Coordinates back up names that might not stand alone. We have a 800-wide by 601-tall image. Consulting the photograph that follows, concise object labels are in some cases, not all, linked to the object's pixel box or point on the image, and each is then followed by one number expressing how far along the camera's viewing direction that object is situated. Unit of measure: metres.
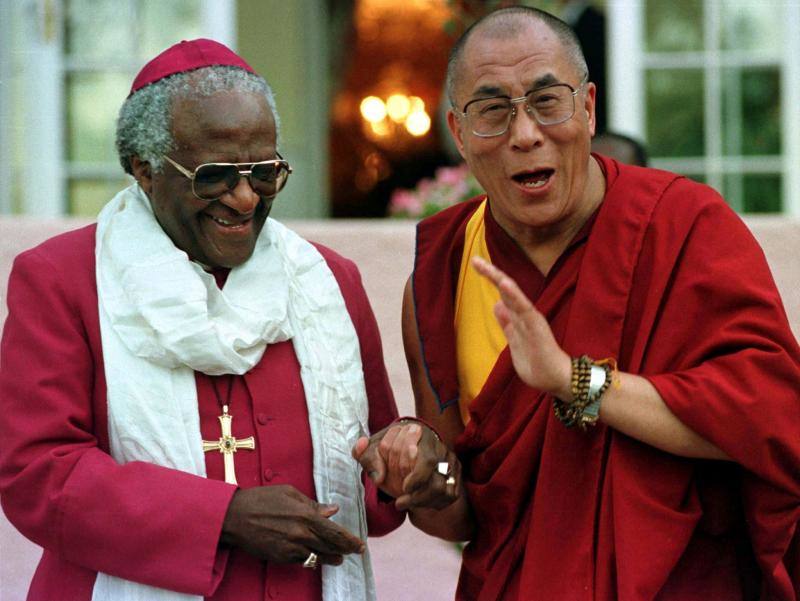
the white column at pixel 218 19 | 11.95
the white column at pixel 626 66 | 11.66
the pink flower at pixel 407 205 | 11.66
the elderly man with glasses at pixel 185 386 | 5.23
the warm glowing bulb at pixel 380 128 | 21.28
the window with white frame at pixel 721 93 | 11.83
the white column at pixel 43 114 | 12.01
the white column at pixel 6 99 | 11.95
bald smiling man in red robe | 5.05
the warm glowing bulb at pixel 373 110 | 21.34
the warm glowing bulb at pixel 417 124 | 21.09
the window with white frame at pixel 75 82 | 12.04
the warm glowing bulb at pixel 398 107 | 21.22
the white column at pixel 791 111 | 11.77
